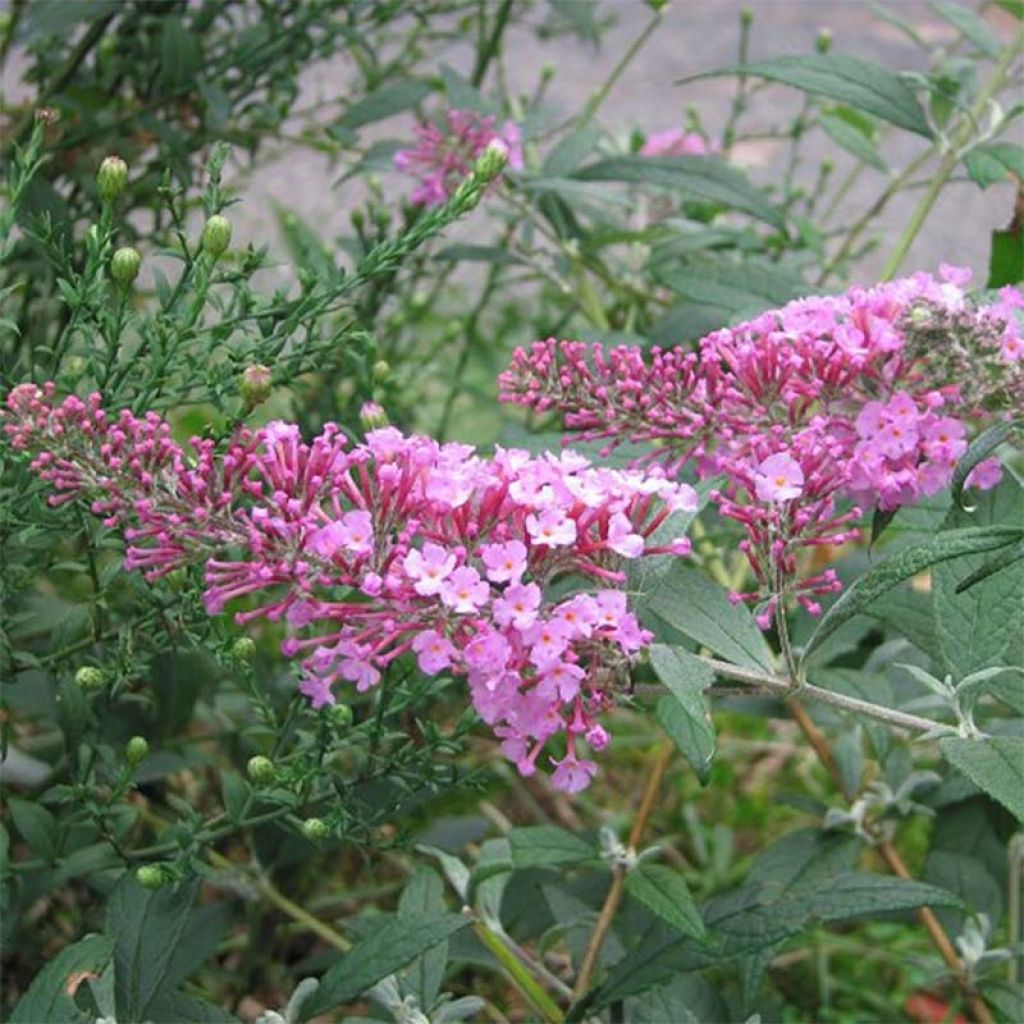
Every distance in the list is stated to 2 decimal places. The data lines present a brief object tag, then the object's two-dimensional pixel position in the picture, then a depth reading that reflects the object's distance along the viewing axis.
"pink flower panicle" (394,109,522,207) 0.80
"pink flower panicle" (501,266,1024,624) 0.57
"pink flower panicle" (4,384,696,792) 0.51
